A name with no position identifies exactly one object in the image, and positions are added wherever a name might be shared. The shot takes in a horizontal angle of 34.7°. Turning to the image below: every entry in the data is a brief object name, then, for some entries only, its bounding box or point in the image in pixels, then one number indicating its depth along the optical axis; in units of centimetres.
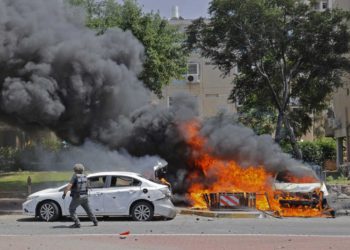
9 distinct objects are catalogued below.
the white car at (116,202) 1427
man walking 1258
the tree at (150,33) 2644
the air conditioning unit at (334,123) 3874
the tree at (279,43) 2394
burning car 1542
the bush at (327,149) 4420
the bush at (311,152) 4228
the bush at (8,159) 3666
